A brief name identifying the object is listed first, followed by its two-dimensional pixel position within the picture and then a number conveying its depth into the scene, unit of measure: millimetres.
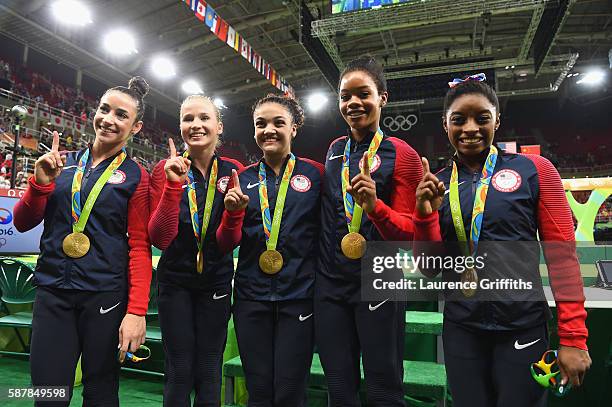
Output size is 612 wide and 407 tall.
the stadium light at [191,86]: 16583
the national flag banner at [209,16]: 8783
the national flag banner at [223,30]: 9586
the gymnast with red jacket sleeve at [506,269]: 1425
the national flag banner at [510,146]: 5999
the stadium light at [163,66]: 14453
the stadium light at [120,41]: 12750
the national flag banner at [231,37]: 10000
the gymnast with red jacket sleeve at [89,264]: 1699
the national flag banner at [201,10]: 8388
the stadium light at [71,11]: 11120
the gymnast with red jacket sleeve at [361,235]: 1624
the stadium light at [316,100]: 16422
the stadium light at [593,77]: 14938
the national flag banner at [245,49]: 10781
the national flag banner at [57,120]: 14328
